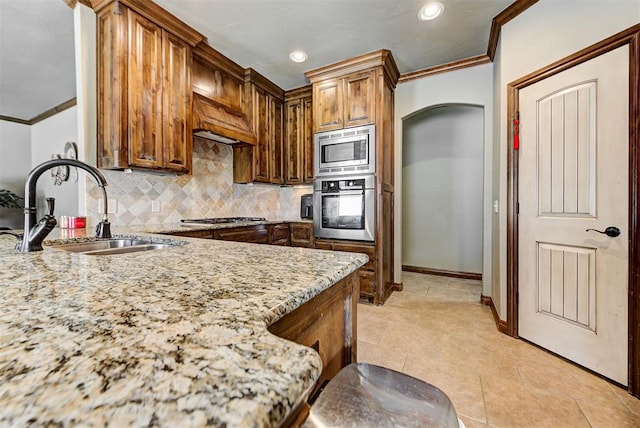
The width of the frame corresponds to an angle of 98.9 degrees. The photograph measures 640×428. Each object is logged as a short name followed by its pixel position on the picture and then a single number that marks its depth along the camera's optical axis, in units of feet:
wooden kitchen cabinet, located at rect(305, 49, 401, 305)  9.64
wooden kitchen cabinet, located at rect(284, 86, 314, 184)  12.27
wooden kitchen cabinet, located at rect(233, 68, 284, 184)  11.12
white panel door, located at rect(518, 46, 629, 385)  5.40
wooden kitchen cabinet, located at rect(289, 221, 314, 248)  11.35
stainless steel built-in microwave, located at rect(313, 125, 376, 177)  9.73
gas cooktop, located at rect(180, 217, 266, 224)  9.49
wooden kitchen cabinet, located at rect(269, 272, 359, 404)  2.14
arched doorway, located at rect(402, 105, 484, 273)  13.29
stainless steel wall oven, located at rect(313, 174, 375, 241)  9.74
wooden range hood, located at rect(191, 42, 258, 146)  8.93
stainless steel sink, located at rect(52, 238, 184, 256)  4.80
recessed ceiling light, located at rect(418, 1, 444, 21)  7.28
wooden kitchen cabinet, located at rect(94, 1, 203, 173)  6.84
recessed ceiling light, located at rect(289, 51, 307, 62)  9.62
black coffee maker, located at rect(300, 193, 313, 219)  12.89
